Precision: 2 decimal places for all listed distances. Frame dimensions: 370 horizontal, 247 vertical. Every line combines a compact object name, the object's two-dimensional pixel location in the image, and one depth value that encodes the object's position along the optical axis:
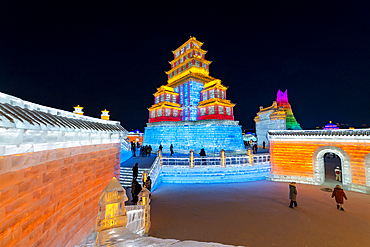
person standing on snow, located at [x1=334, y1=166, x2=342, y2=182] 13.02
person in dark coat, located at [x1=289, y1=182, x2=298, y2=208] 7.99
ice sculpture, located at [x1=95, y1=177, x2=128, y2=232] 2.54
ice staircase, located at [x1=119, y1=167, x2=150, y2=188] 11.30
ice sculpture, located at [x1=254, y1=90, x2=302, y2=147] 24.99
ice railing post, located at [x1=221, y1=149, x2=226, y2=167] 13.09
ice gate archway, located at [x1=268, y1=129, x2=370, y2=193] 10.75
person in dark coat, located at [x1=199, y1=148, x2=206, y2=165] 15.38
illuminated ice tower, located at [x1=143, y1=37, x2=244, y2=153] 20.34
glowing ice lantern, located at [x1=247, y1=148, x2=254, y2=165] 13.57
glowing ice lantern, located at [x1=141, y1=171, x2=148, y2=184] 9.23
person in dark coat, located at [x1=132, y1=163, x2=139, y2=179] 10.27
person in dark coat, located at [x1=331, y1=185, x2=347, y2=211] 7.77
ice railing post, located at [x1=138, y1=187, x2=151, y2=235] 5.91
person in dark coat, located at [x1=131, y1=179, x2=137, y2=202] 7.97
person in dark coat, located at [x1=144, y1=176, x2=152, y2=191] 8.78
